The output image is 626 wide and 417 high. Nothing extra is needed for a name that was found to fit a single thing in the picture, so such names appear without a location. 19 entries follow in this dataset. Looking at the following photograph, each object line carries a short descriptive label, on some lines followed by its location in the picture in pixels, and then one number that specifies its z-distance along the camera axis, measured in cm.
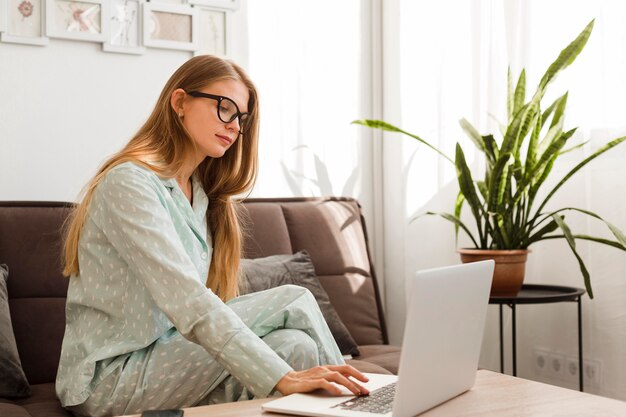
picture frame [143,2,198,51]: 307
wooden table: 131
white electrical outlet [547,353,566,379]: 294
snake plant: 268
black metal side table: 261
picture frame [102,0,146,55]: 299
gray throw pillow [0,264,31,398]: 212
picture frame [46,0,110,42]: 286
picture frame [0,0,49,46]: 278
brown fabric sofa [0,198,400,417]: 239
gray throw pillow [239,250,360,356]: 265
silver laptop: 122
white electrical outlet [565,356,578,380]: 289
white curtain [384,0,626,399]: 277
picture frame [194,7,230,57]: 322
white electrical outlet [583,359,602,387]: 282
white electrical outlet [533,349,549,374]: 301
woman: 157
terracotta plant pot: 274
